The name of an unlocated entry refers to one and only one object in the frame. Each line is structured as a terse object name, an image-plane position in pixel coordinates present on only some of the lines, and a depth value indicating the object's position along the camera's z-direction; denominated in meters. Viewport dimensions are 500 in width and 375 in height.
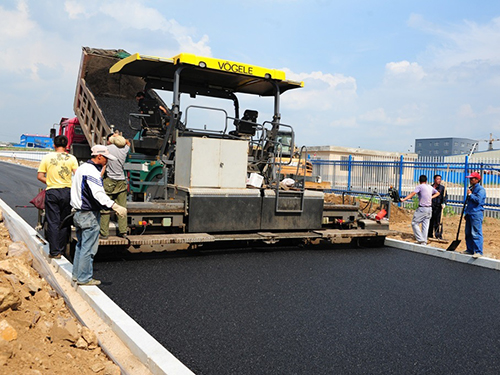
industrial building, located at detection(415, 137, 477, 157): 80.79
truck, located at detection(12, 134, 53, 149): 62.33
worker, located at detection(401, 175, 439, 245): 8.73
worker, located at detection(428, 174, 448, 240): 9.79
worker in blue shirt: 7.48
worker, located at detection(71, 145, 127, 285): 4.74
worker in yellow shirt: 5.83
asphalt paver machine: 6.66
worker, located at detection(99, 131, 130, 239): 6.54
